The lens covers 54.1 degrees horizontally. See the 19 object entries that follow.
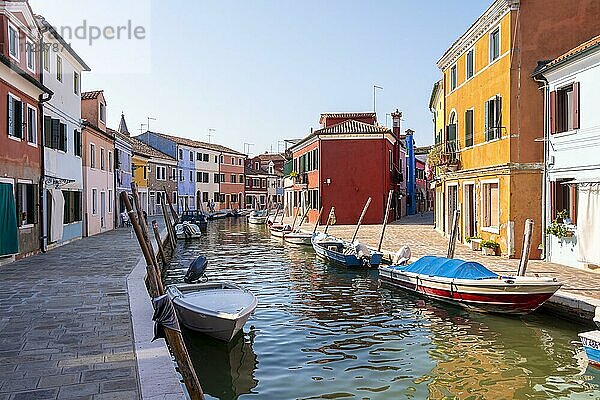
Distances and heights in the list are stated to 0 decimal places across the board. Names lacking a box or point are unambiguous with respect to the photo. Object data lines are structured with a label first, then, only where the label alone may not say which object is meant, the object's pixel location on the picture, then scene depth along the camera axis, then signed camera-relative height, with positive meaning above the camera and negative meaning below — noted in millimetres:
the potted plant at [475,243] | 20502 -1716
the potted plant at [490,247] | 18922 -1698
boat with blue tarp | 12125 -2052
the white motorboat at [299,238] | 29173 -2140
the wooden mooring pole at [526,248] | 13273 -1223
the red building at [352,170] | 37219 +1635
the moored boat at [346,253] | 20453 -2108
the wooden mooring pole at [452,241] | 16781 -1324
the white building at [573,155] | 15062 +1063
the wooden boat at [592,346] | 9102 -2377
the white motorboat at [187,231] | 33656 -2025
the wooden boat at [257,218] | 47938 -1833
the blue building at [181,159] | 62062 +4180
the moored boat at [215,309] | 10266 -2021
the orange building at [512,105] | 17781 +2848
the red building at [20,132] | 15875 +1989
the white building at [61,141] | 20516 +2209
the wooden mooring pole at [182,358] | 6617 -1923
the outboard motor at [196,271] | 13523 -1711
